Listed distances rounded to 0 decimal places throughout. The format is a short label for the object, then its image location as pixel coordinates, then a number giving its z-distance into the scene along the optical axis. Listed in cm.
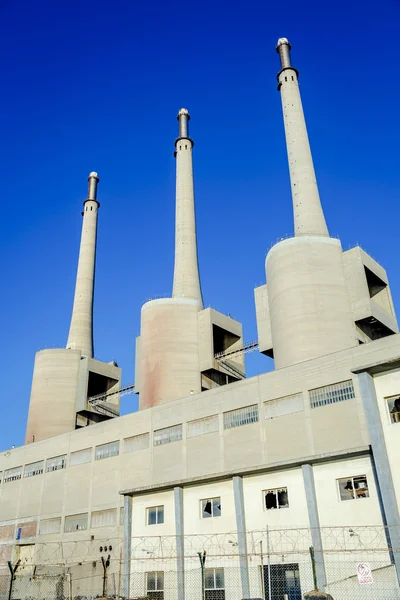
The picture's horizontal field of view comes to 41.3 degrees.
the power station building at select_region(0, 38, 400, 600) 2181
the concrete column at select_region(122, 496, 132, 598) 2444
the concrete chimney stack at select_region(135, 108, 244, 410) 5288
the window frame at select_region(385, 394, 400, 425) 1829
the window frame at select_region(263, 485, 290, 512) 2241
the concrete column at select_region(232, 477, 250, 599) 2302
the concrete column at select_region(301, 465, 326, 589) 2169
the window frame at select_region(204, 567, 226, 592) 2358
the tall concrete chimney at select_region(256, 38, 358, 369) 4162
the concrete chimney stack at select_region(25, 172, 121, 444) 6028
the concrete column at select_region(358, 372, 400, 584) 1688
